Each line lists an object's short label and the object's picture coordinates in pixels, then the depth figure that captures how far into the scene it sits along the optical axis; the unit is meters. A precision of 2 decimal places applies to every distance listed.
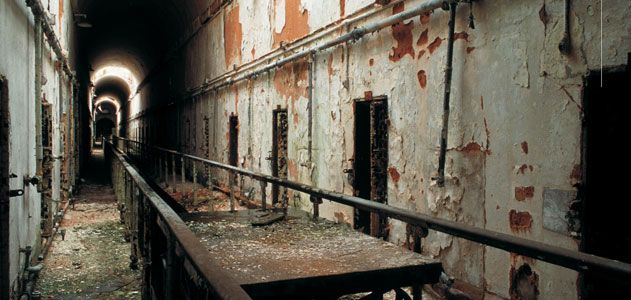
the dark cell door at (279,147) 9.06
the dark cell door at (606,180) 3.36
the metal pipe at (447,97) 4.46
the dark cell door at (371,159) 6.06
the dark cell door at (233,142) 12.16
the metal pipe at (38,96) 5.49
